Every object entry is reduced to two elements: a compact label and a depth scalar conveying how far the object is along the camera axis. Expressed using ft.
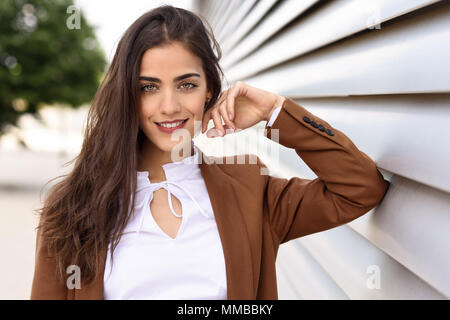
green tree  33.60
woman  5.33
